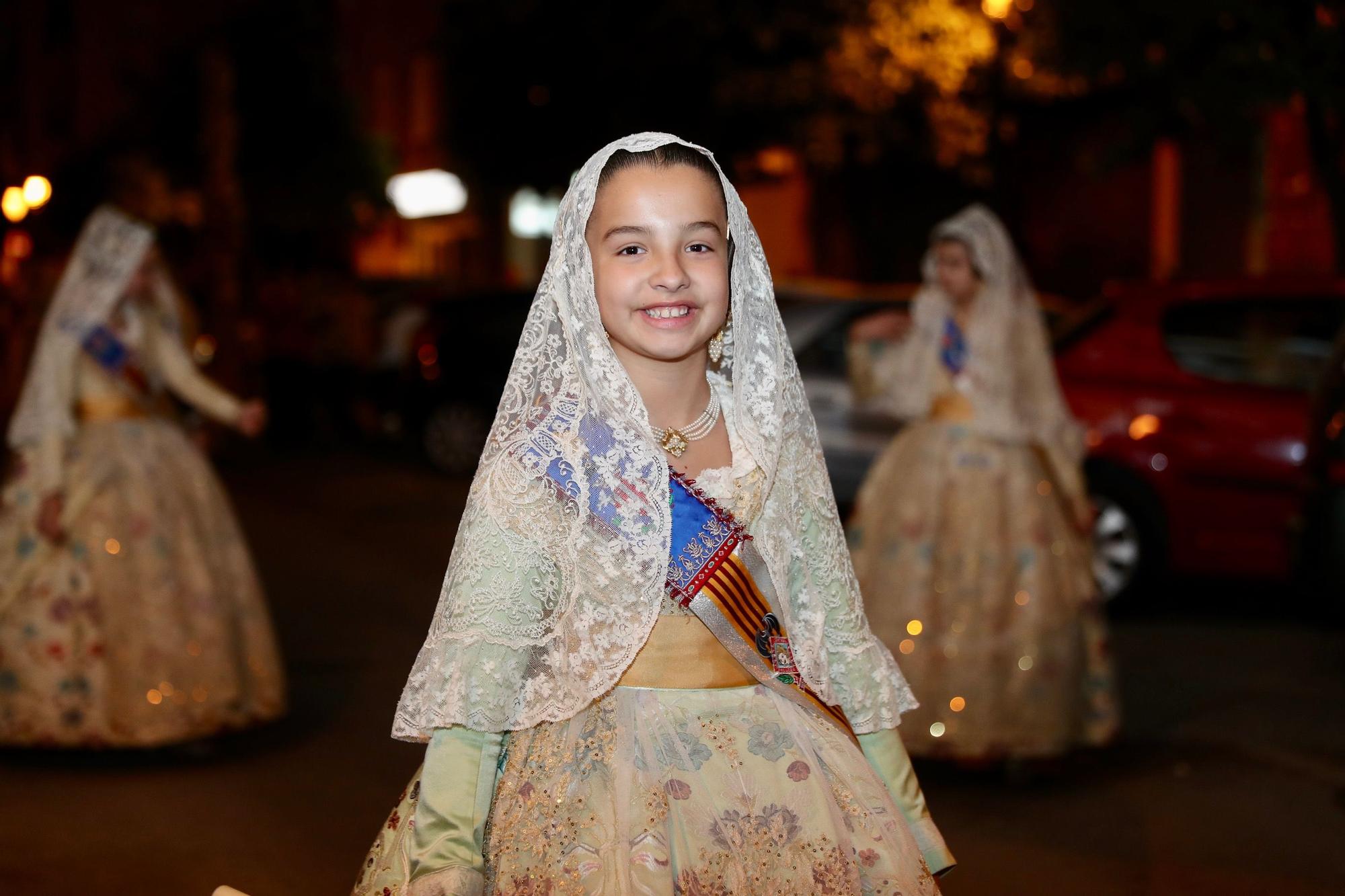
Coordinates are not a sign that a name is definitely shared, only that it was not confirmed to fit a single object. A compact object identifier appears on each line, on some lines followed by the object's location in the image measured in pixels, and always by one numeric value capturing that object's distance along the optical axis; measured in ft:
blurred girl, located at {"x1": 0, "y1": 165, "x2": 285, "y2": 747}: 20.72
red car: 29.22
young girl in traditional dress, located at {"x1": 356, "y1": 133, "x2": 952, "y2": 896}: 8.06
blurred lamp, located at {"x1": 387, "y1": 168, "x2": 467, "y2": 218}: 144.87
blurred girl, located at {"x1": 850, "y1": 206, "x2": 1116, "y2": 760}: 20.49
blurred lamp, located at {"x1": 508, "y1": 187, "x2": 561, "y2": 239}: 85.05
